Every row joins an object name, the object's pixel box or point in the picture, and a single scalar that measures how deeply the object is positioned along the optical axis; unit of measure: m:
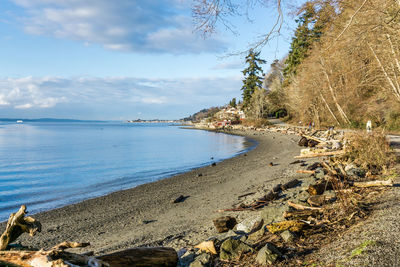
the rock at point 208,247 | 4.00
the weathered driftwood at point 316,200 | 5.36
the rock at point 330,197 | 5.51
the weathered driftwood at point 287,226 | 4.06
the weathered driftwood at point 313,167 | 10.59
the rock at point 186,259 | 3.92
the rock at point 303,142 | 21.99
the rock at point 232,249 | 3.71
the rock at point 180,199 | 9.91
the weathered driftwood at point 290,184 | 8.15
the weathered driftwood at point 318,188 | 6.29
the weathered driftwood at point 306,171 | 9.89
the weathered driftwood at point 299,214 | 4.61
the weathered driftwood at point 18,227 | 3.52
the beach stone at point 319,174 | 8.61
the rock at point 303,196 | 5.84
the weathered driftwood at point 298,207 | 5.07
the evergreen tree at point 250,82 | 72.49
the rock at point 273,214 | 5.00
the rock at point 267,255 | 3.26
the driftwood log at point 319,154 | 12.85
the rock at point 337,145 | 13.69
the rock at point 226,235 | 4.56
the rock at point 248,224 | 4.96
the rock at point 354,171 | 7.53
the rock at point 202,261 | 3.69
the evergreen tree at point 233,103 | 107.25
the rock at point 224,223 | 5.51
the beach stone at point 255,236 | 4.13
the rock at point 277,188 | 8.03
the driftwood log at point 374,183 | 5.76
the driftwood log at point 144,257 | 3.42
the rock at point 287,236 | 3.79
